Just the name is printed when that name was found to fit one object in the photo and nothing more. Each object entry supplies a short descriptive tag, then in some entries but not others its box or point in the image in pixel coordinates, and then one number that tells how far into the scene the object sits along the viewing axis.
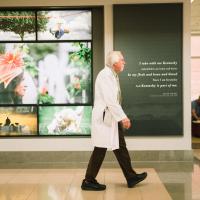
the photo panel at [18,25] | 8.52
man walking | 5.78
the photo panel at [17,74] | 8.54
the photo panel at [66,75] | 8.55
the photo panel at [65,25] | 8.52
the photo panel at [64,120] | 8.54
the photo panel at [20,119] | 8.54
